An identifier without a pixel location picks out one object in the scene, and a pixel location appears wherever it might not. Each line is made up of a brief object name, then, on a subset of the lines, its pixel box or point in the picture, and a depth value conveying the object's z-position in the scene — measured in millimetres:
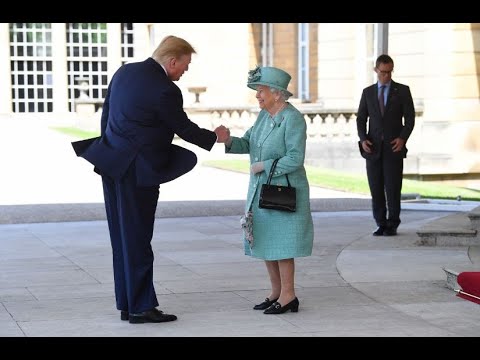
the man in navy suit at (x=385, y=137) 11094
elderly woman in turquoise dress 7234
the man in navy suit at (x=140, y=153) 6840
